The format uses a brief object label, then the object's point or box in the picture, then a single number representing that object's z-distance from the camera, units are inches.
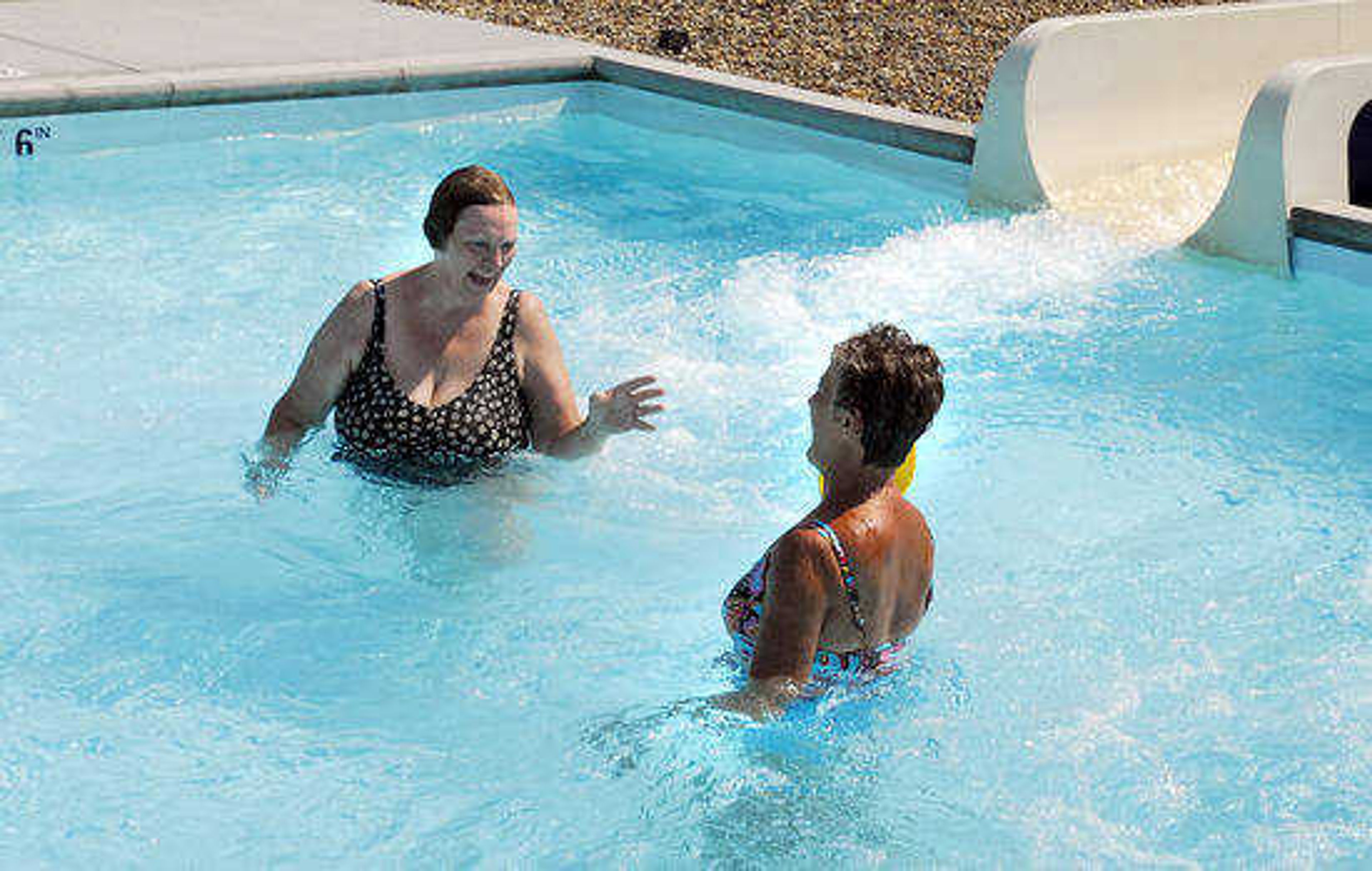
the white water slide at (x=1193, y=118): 343.6
